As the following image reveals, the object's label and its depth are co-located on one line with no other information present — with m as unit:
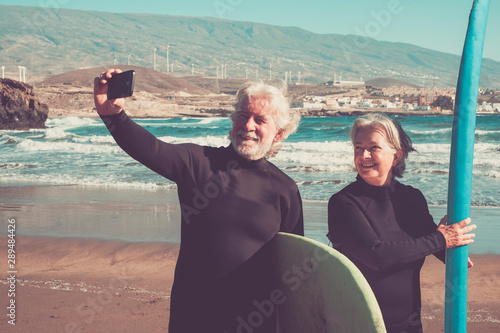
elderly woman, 5.85
